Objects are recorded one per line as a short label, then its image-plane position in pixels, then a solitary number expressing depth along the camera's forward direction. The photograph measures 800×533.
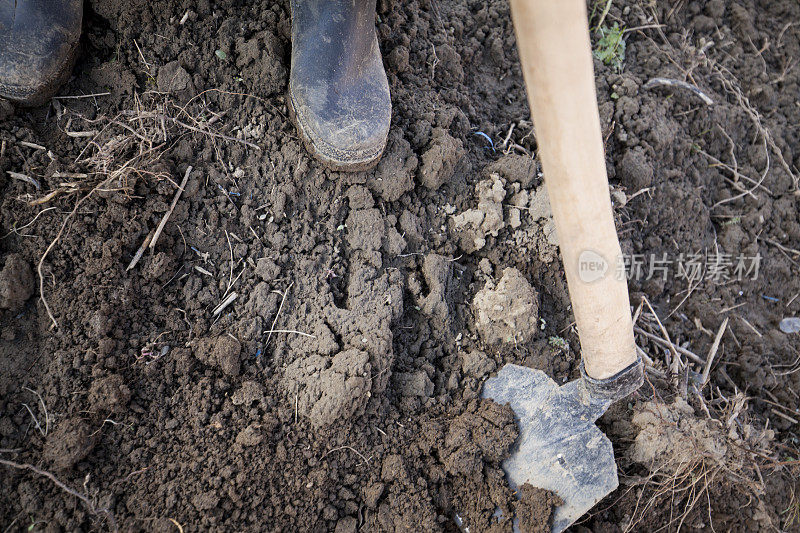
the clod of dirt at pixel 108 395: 1.10
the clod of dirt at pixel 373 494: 1.13
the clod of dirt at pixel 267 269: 1.17
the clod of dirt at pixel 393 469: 1.14
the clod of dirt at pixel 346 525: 1.12
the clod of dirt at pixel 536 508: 1.14
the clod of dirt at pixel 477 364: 1.20
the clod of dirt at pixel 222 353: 1.13
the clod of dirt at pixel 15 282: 1.11
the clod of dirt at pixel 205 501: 1.10
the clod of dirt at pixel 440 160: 1.22
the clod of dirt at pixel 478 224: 1.23
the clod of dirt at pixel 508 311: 1.21
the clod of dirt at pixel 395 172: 1.21
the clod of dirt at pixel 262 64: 1.20
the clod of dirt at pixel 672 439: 1.18
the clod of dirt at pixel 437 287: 1.20
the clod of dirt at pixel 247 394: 1.13
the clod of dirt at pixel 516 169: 1.25
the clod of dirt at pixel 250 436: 1.12
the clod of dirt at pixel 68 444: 1.08
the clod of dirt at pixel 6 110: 1.14
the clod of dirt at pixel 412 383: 1.18
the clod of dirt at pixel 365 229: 1.20
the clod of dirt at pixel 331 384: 1.13
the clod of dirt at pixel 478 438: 1.15
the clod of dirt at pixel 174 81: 1.18
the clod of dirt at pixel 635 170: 1.32
